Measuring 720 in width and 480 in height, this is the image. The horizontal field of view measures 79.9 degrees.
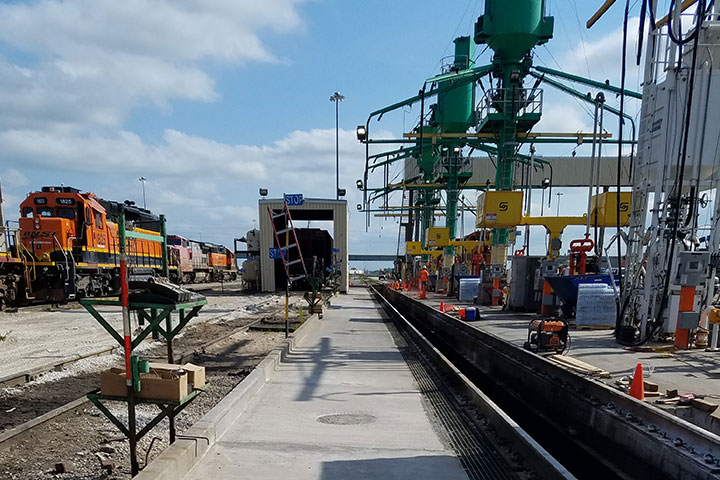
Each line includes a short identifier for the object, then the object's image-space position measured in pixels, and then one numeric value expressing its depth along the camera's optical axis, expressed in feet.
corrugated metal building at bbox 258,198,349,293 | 87.12
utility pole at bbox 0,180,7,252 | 46.98
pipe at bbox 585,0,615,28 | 32.40
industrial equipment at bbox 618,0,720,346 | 28.89
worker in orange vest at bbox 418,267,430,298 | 79.77
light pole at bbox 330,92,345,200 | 120.40
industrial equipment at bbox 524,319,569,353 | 26.11
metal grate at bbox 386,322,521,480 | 13.03
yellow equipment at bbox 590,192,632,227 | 37.07
